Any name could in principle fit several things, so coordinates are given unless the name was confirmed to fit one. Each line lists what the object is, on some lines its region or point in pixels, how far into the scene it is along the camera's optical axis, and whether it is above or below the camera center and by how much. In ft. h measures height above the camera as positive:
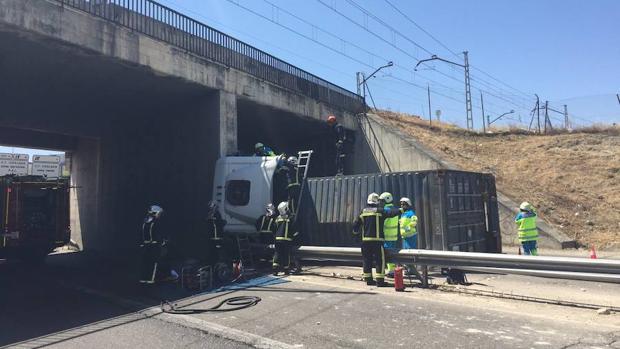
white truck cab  41.01 +1.74
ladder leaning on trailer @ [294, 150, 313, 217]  41.91 +3.82
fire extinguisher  26.35 -4.22
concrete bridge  35.81 +11.86
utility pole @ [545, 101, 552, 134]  99.18 +18.91
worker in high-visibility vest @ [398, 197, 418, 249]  31.35 -1.30
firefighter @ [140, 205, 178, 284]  32.14 -2.78
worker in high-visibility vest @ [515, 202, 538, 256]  37.83 -2.28
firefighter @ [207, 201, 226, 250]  36.78 -1.43
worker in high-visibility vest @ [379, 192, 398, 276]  30.83 -1.52
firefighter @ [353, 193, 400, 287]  27.99 -1.85
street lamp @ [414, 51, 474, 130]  91.97 +21.60
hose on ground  23.68 -5.01
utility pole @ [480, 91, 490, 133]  91.58 +15.46
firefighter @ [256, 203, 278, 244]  37.58 -1.31
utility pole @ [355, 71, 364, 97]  80.26 +21.34
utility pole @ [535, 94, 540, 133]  102.38 +21.75
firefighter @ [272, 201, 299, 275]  34.09 -2.29
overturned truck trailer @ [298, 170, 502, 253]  33.35 -0.05
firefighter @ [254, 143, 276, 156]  45.03 +5.56
